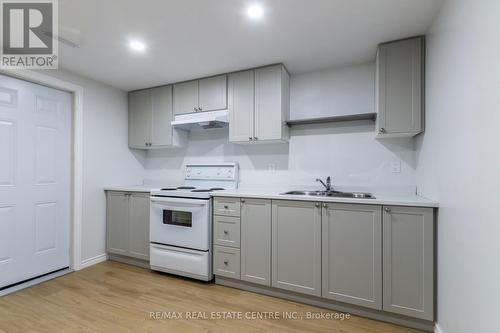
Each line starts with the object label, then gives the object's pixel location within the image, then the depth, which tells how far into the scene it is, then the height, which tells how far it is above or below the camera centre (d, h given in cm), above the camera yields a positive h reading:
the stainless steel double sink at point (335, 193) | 240 -29
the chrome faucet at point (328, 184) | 255 -19
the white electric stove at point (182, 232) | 252 -73
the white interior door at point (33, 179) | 234 -15
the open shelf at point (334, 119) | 235 +49
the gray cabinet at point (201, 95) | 289 +88
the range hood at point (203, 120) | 280 +55
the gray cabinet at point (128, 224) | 295 -75
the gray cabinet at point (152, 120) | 324 +62
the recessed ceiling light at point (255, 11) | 171 +113
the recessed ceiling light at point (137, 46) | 220 +112
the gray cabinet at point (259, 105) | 260 +68
